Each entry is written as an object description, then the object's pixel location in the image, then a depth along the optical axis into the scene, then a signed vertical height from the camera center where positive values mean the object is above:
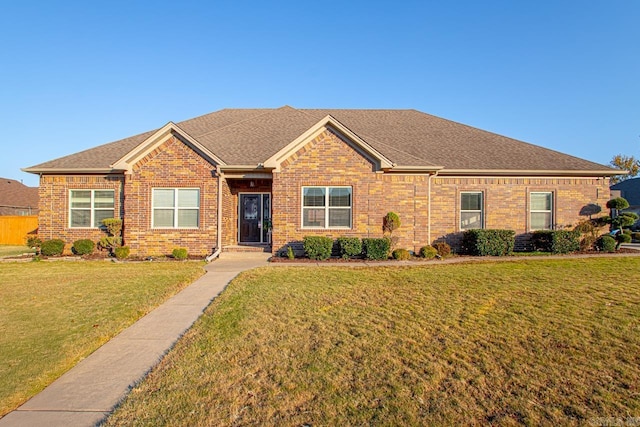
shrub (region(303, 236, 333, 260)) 12.91 -1.18
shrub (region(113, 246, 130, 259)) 13.43 -1.53
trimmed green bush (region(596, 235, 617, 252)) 14.84 -1.03
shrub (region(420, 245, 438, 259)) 13.76 -1.38
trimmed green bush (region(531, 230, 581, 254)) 14.33 -0.91
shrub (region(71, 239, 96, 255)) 13.91 -1.39
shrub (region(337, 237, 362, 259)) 13.05 -1.15
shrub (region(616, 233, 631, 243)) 15.45 -0.81
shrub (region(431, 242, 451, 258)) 14.08 -1.29
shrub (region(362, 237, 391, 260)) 13.09 -1.16
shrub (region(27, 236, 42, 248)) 14.14 -1.27
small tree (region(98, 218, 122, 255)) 13.94 -0.99
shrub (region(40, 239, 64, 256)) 13.95 -1.45
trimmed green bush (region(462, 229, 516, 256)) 14.07 -0.98
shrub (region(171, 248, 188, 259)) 13.45 -1.54
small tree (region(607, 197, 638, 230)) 15.05 +0.10
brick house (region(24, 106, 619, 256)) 13.79 +1.05
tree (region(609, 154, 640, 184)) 48.44 +7.63
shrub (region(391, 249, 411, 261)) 13.34 -1.47
